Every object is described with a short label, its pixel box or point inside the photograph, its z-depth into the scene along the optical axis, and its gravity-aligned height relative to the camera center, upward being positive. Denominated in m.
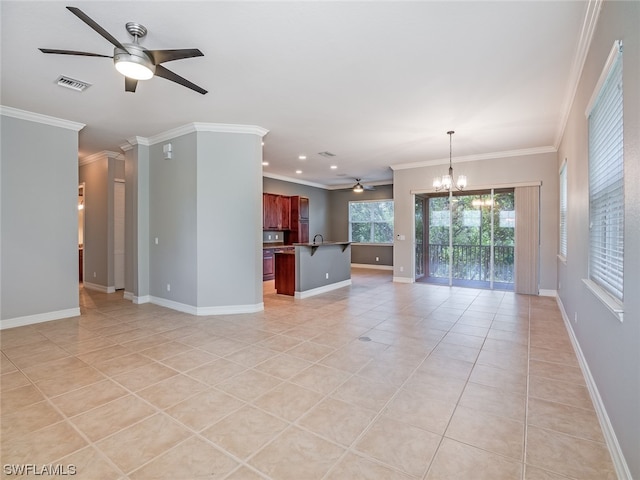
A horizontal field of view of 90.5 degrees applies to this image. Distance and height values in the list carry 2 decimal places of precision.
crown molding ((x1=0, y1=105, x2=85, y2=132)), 4.19 +1.66
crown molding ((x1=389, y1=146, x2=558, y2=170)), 6.13 +1.65
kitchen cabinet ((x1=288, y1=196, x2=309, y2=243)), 9.57 +0.48
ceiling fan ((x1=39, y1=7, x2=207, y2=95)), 2.34 +1.36
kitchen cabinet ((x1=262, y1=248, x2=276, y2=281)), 8.30 -0.74
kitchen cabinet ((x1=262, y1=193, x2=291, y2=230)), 8.82 +0.69
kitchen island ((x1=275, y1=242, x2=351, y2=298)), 6.18 -0.70
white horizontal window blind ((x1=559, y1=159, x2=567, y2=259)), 4.74 +0.40
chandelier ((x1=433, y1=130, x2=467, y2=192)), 5.78 +0.98
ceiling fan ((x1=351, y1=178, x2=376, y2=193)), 8.71 +1.41
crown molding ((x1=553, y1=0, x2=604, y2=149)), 2.26 +1.61
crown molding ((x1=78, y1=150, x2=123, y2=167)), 6.52 +1.70
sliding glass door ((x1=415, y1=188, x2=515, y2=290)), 6.89 -0.07
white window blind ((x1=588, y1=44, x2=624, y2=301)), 1.97 +0.37
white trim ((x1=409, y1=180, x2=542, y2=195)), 6.22 +1.02
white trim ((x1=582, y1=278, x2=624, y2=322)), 1.81 -0.42
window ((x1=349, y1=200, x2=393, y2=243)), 10.39 +0.48
